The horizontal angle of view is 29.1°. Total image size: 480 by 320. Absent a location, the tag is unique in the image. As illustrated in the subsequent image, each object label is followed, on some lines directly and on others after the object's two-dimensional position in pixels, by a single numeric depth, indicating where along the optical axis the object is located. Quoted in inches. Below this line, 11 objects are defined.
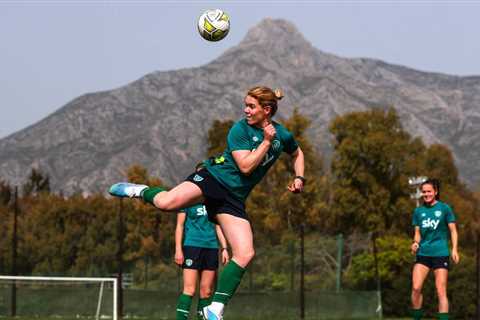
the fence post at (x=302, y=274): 900.0
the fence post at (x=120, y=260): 831.3
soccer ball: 409.7
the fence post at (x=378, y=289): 973.8
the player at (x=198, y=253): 428.1
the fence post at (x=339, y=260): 1021.8
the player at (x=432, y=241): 515.8
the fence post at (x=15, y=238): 847.1
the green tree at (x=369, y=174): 2215.8
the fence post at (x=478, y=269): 954.2
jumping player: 313.3
